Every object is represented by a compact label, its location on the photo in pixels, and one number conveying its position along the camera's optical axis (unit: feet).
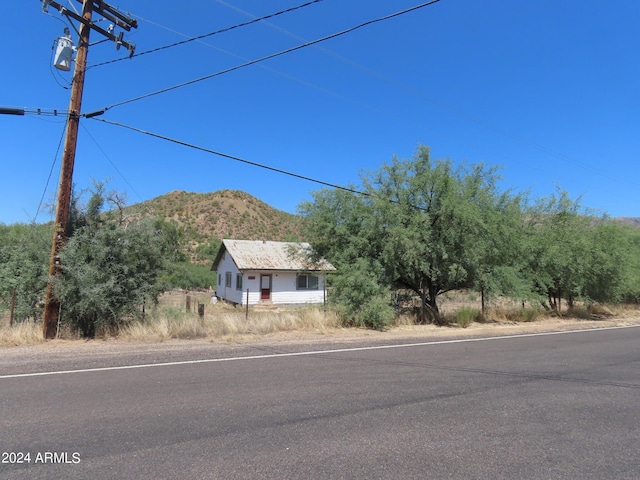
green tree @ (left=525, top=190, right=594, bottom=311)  65.31
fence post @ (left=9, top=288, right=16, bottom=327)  36.40
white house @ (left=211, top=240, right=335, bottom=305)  97.40
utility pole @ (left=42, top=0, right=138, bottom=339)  35.40
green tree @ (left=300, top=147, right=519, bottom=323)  51.37
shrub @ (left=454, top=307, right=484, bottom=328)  56.70
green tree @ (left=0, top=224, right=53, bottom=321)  38.68
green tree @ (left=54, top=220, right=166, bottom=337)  35.35
